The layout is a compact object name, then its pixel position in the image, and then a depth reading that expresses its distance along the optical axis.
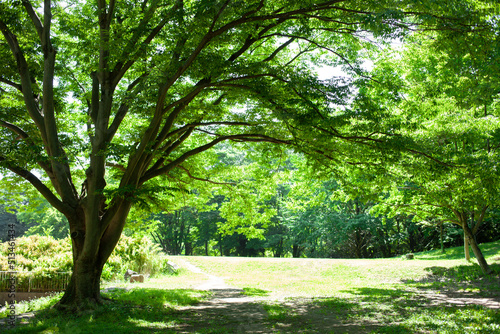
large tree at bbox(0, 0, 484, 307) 7.39
